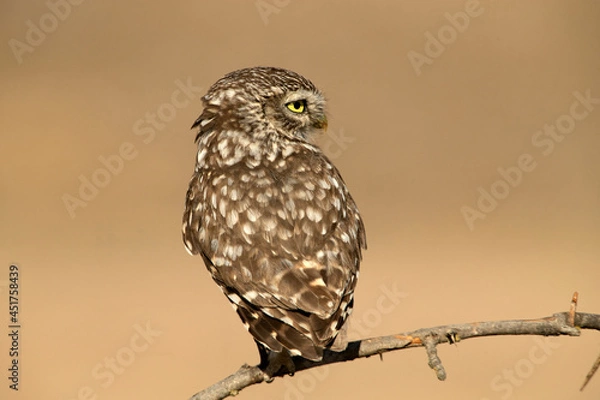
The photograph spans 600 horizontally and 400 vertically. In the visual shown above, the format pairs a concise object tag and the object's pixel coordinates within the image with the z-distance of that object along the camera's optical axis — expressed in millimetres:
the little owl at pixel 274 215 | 8648
